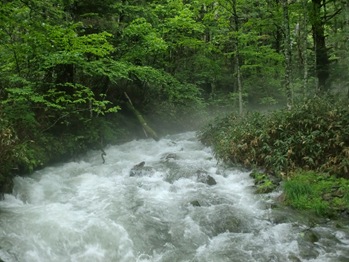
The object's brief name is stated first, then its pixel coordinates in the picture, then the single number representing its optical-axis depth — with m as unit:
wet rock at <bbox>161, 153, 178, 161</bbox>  12.69
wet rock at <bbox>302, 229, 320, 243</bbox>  6.68
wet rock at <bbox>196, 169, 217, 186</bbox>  10.06
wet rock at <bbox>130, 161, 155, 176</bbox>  10.91
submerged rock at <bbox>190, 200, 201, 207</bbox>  8.41
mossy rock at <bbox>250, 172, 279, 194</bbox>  9.27
